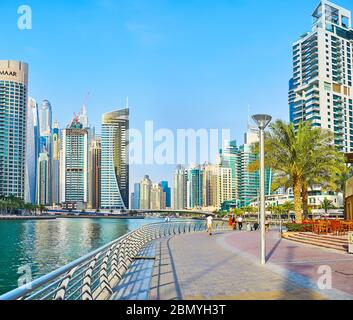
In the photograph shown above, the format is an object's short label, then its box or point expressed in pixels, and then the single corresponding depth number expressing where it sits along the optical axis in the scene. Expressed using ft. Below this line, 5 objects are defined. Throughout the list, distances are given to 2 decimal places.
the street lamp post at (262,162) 40.16
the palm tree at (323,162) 90.94
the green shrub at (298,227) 81.61
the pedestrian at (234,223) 122.81
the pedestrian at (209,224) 91.51
